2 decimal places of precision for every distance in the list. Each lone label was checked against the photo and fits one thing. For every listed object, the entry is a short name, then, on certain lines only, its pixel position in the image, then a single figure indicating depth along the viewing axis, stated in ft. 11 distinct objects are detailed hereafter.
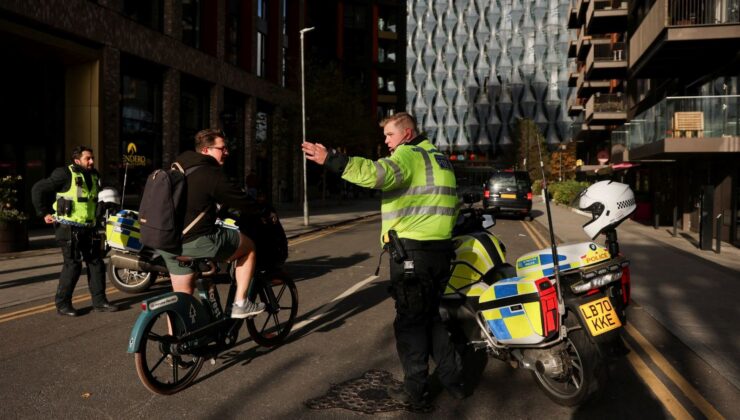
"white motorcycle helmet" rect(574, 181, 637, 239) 13.66
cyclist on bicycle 14.16
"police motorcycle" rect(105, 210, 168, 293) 24.77
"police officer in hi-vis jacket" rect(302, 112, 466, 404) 12.37
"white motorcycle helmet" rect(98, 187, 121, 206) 24.73
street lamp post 67.25
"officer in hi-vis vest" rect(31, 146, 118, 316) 21.47
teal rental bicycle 12.92
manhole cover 12.69
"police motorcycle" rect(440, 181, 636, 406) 12.19
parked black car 78.38
